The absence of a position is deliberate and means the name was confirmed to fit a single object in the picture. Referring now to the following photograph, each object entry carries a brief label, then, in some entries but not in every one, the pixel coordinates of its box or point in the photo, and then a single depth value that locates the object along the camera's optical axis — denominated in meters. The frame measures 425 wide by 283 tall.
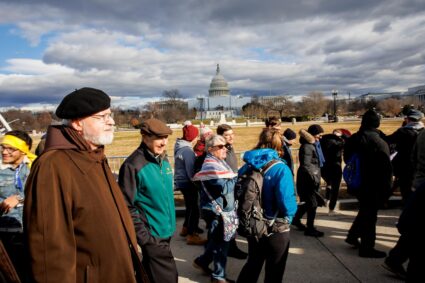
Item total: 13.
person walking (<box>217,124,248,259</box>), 4.98
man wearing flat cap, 2.91
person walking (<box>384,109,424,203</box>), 5.25
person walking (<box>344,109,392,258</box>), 4.29
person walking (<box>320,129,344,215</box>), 6.27
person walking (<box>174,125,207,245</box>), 5.04
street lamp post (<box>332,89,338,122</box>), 54.38
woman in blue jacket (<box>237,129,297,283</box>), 3.11
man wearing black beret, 1.69
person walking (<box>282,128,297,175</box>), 5.08
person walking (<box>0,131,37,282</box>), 3.18
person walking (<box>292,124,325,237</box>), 5.26
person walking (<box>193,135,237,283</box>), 3.74
